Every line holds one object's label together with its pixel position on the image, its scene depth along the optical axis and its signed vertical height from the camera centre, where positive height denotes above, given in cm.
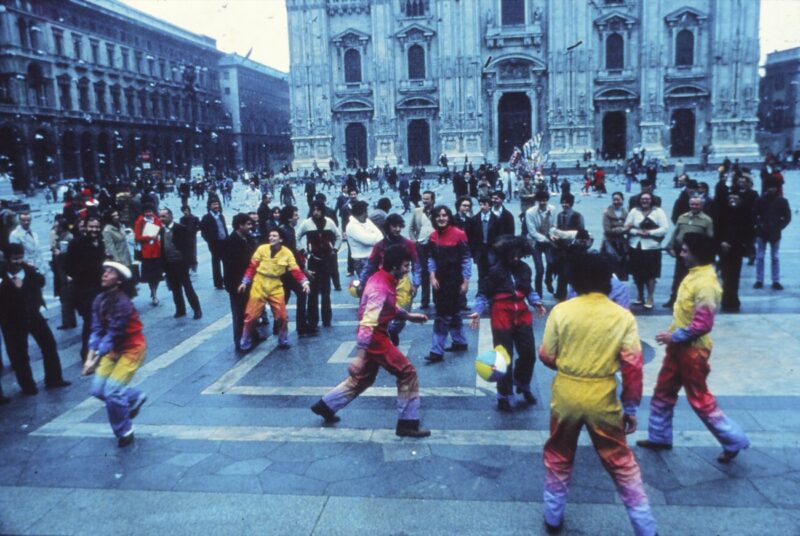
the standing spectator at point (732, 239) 845 -107
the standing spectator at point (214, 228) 1067 -81
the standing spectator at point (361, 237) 815 -79
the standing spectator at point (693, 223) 774 -76
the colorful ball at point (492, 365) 408 -121
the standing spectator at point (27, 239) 883 -71
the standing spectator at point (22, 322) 635 -132
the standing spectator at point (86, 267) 719 -90
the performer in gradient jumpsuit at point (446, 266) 682 -99
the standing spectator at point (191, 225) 1055 -74
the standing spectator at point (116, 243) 919 -85
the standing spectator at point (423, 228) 909 -79
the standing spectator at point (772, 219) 950 -91
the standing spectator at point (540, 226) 923 -84
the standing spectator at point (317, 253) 838 -99
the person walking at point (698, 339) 425 -116
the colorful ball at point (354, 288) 607 -104
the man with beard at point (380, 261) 634 -87
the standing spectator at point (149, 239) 962 -84
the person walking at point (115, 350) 508 -128
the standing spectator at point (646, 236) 858 -96
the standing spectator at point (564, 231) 888 -89
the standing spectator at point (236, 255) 796 -92
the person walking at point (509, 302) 540 -109
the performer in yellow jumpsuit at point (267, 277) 752 -114
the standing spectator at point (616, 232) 888 -93
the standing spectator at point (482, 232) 873 -85
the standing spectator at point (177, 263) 935 -118
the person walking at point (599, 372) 343 -108
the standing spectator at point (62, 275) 895 -130
